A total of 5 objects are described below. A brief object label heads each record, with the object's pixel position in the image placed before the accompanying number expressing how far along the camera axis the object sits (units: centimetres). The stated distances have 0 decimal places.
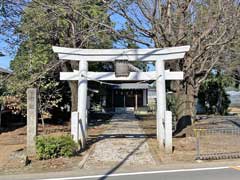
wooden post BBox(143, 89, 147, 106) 2446
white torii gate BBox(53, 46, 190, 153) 745
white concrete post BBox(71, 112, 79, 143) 707
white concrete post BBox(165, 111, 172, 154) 678
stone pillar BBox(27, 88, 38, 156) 670
